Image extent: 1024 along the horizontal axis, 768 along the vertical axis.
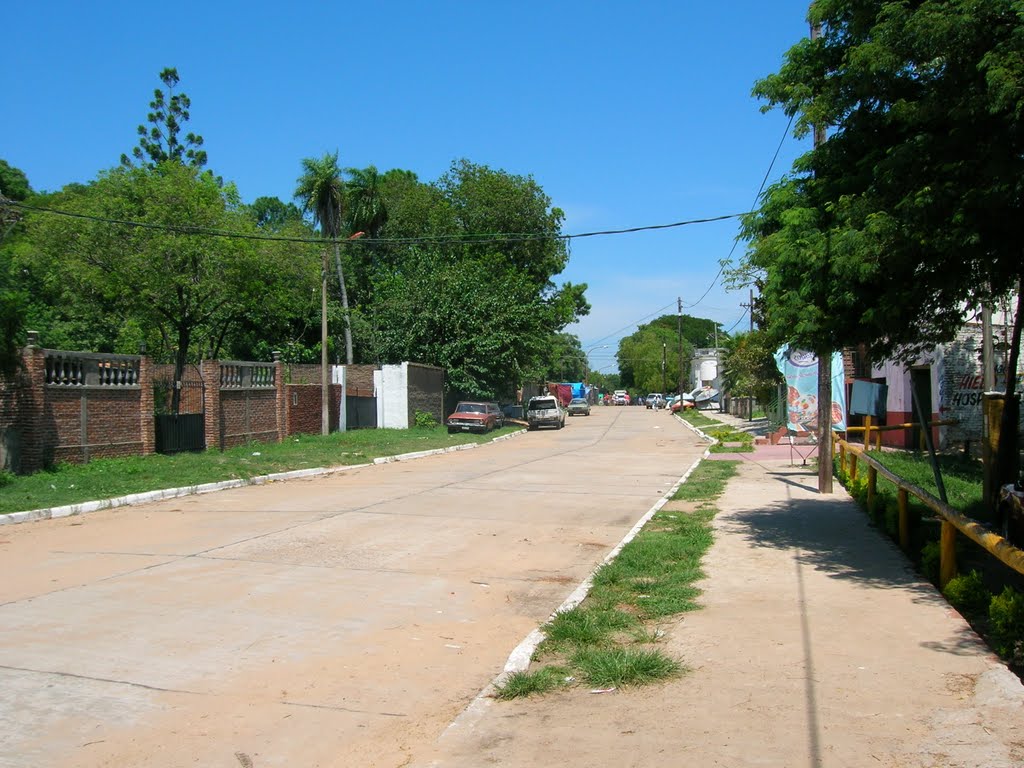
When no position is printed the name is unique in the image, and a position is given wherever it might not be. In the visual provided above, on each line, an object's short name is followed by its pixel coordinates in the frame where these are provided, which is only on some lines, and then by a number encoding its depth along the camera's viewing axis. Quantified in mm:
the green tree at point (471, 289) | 42781
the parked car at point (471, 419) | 38906
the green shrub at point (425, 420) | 40531
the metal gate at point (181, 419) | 22119
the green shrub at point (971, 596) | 7129
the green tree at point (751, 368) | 37844
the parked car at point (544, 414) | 46625
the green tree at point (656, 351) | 134750
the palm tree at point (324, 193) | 39188
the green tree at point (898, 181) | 7449
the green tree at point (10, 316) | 15555
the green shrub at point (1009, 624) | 5742
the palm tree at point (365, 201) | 48375
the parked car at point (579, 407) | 70375
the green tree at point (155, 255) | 29734
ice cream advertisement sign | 20812
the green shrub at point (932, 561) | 8312
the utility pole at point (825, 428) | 15281
